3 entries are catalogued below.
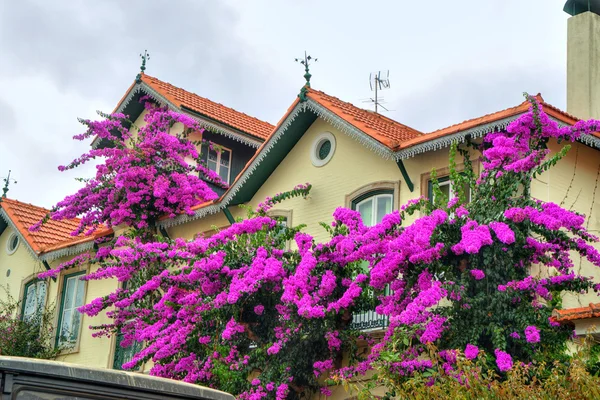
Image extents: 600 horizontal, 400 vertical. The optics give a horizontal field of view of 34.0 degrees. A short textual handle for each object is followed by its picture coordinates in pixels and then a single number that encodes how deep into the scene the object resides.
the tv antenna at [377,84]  28.10
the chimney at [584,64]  19.97
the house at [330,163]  17.42
